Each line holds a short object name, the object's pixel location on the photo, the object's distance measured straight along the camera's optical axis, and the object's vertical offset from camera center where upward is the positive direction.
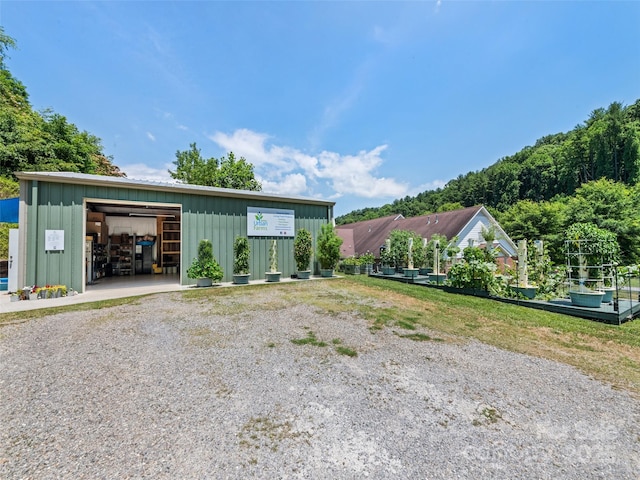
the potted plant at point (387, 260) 12.88 -0.65
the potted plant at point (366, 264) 13.38 -0.84
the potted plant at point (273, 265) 10.25 -0.69
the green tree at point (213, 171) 27.23 +8.22
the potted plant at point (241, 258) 9.85 -0.36
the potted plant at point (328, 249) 11.49 -0.06
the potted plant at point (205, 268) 8.90 -0.66
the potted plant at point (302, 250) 11.32 -0.09
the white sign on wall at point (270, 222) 10.57 +1.07
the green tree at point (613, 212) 15.02 +2.10
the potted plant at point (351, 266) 13.33 -0.93
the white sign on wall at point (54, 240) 7.52 +0.28
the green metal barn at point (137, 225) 7.48 +0.91
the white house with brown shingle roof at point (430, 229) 15.56 +1.26
